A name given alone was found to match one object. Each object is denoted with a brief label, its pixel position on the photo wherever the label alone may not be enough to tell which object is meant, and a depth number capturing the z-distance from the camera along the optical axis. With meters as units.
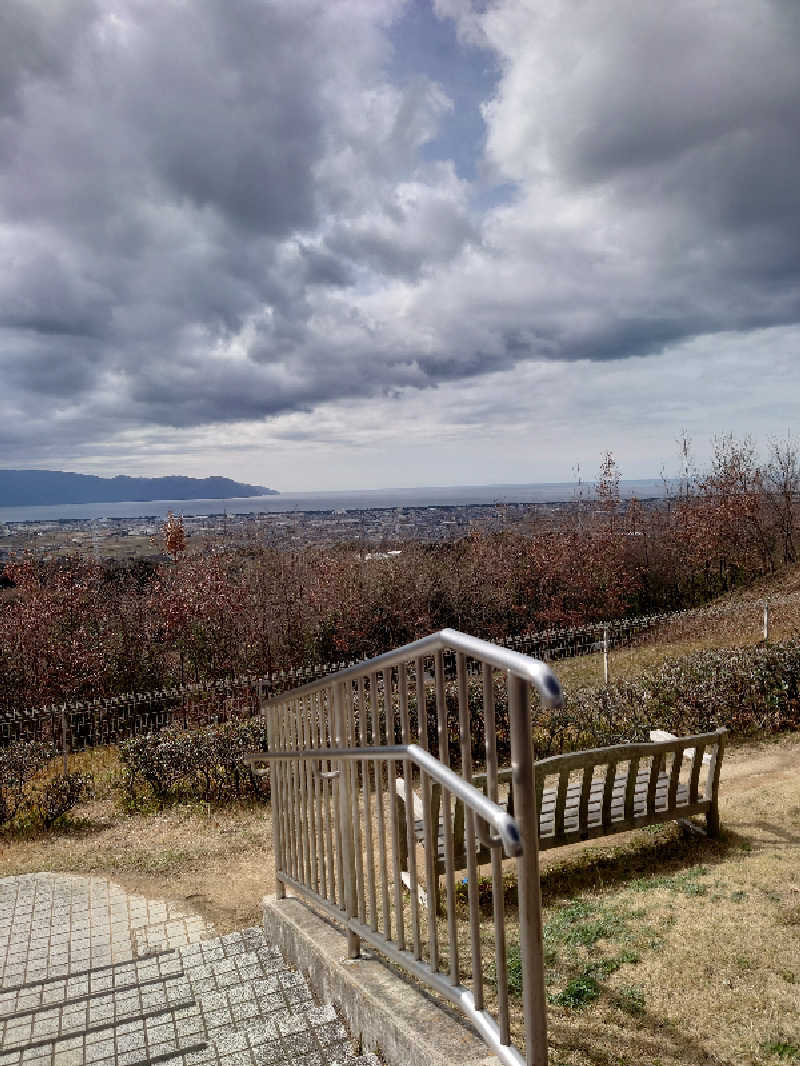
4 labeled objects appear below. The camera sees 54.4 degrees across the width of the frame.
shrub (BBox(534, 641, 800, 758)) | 9.59
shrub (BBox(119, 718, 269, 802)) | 9.04
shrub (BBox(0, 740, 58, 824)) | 8.77
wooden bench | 5.38
